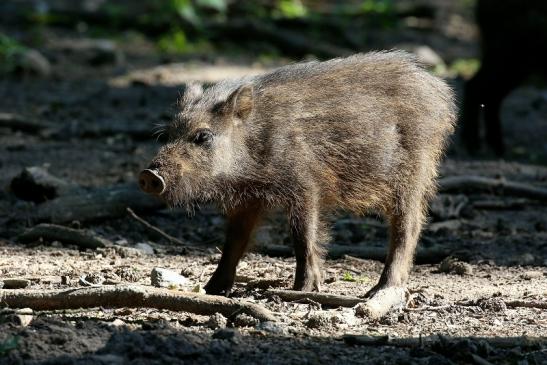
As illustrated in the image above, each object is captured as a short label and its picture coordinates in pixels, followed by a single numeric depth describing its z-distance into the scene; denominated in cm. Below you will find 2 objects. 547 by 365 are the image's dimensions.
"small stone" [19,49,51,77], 2304
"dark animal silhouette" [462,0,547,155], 1956
